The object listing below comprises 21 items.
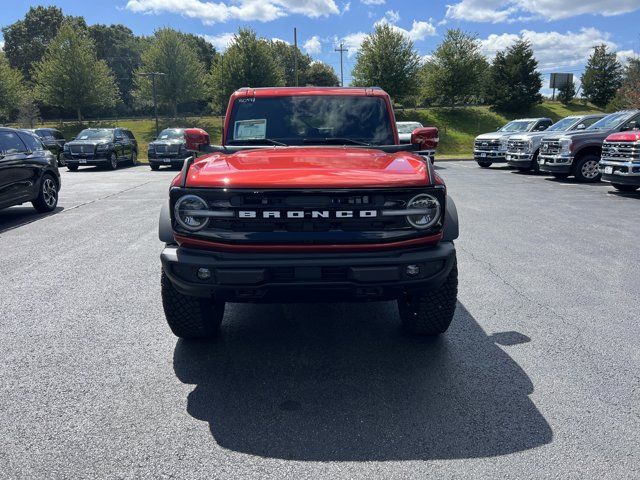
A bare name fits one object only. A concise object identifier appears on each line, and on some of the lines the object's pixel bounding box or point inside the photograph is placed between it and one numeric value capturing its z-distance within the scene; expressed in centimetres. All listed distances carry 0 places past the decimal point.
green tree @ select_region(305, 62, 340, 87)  7619
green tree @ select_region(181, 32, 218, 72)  7729
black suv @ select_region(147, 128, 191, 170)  2141
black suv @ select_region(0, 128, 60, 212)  928
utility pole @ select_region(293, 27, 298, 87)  4597
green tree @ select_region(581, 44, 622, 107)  5550
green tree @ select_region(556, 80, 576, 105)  5800
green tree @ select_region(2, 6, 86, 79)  7356
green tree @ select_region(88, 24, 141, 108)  7906
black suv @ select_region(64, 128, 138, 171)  2128
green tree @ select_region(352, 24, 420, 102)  4462
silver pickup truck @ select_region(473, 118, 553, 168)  1992
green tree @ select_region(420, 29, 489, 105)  4597
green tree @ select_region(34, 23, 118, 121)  4169
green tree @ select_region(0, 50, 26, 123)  4197
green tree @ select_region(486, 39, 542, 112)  4828
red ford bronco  311
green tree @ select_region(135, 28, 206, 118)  4334
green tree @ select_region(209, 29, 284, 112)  4147
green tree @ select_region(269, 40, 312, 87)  7802
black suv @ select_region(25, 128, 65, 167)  2553
